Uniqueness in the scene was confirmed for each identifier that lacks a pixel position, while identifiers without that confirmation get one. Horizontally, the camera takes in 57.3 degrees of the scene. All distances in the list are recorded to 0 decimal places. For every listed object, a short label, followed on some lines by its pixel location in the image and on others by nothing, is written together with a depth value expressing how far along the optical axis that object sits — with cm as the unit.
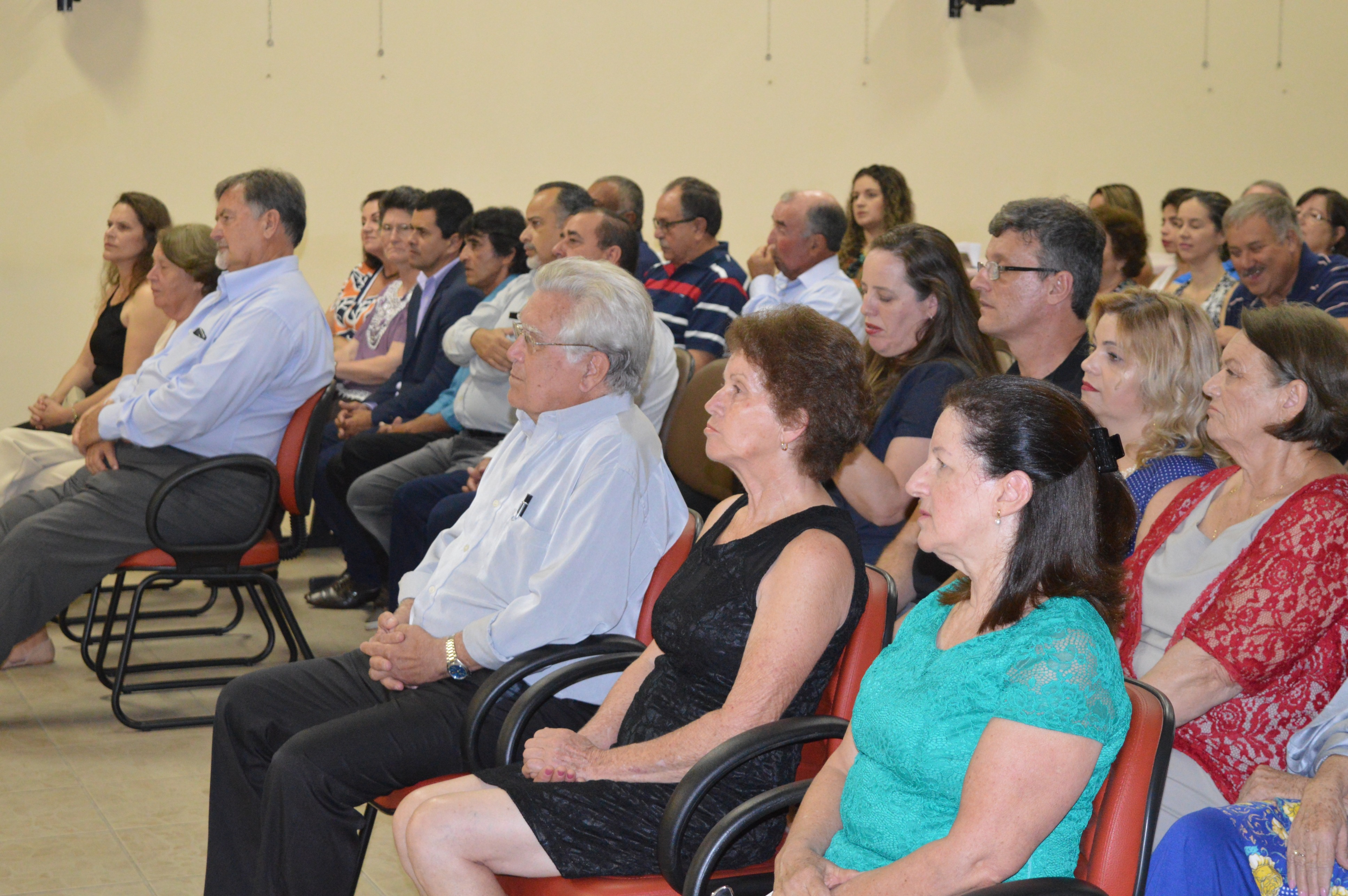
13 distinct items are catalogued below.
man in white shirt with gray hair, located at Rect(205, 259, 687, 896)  215
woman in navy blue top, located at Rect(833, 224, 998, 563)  276
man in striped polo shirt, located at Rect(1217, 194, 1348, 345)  455
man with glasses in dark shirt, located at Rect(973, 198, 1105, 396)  289
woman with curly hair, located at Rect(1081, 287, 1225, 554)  240
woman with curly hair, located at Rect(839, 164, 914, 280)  602
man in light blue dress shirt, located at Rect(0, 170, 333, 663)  352
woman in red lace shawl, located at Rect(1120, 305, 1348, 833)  192
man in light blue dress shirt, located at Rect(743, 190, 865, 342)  489
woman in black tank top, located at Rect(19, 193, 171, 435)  469
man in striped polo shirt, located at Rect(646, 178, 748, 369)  482
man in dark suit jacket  479
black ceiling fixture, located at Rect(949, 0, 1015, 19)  767
